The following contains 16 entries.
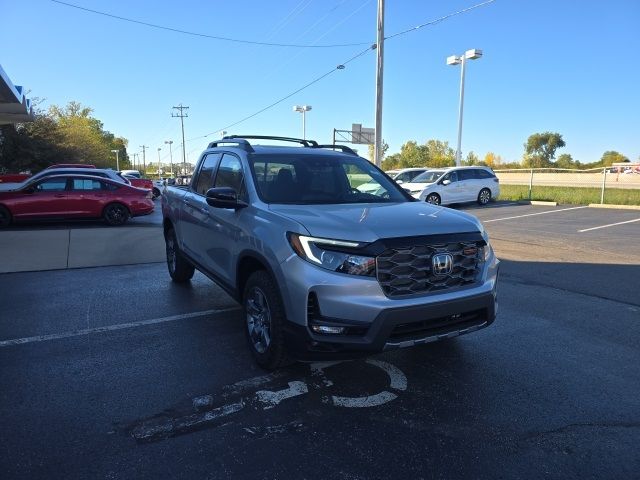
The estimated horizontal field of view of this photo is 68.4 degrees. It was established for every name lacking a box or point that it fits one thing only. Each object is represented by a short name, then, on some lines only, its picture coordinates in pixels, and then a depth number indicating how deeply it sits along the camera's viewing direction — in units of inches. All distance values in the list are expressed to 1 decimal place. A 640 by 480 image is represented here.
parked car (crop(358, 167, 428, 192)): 890.1
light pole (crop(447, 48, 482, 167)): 1216.3
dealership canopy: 600.4
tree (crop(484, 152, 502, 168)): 4050.9
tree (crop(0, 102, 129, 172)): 1439.5
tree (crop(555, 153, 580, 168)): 3789.1
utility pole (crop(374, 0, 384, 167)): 783.7
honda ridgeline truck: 128.2
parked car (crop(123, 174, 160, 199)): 937.7
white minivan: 759.1
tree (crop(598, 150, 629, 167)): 3678.6
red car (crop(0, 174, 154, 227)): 532.7
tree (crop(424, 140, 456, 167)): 4197.3
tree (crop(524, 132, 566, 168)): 4548.0
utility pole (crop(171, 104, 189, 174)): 3373.5
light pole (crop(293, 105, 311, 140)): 1995.6
